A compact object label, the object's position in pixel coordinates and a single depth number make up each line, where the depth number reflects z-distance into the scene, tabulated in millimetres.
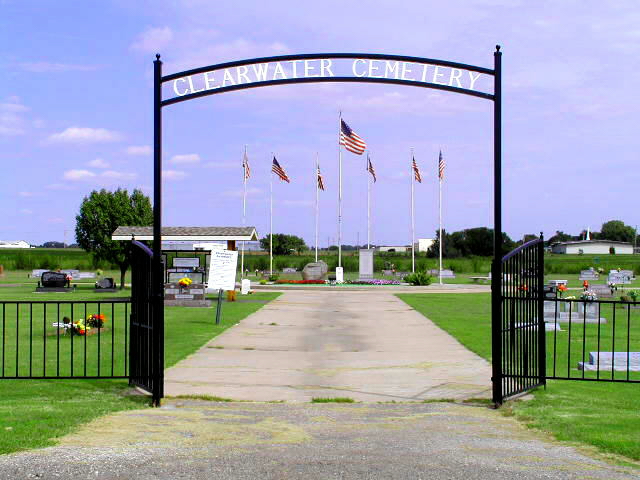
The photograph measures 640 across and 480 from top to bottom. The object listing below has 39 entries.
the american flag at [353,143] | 40062
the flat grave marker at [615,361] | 11672
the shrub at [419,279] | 46906
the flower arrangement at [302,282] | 47469
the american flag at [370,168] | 48281
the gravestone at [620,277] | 40531
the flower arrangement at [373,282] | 47312
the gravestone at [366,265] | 50500
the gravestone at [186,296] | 27359
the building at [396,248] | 173175
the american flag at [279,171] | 45219
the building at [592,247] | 136500
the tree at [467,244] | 106375
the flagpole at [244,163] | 46125
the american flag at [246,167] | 46125
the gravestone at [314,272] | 49656
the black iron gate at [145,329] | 8648
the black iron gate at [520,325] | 8742
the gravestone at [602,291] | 32344
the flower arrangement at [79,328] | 15715
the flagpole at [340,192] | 48031
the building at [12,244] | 191025
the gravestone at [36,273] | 54306
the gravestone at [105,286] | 38644
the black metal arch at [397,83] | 8680
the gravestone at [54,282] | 39125
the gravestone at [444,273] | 61219
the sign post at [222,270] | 19359
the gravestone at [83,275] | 55403
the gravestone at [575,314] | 21109
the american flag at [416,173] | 47594
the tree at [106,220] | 43938
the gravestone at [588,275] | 53844
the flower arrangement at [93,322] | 16381
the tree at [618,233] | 164625
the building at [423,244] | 135175
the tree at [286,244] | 117375
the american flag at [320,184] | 50056
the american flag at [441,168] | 45603
